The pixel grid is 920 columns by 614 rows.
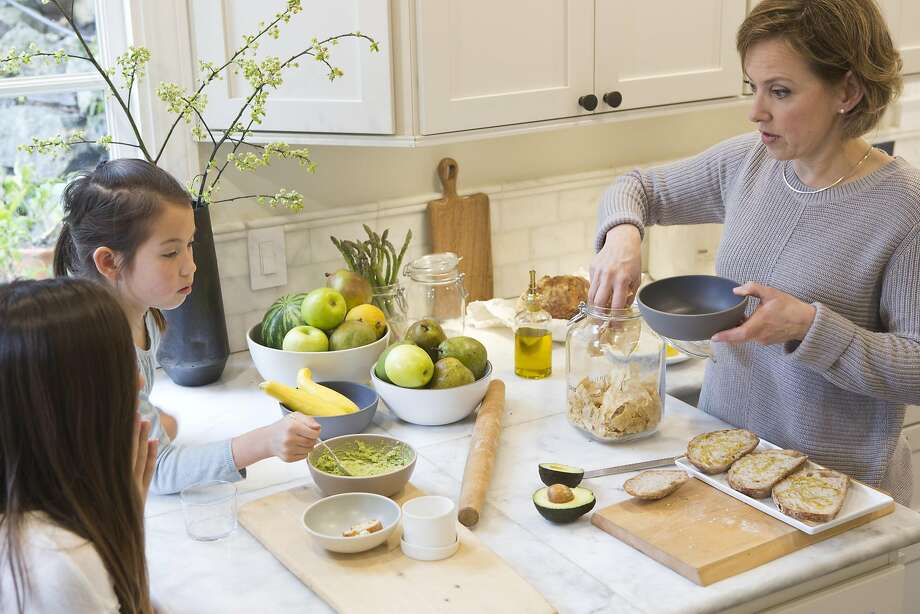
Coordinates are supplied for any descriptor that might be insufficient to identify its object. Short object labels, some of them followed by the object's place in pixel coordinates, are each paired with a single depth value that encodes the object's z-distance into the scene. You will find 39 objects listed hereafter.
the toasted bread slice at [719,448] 1.67
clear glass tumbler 1.57
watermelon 2.12
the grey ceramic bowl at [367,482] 1.63
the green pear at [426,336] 2.04
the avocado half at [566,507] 1.56
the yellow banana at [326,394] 1.87
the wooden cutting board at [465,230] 2.58
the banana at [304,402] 1.84
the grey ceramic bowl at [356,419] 1.83
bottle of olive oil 2.17
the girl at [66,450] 1.11
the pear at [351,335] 2.07
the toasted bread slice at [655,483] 1.58
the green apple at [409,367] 1.93
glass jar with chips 1.84
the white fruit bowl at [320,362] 2.05
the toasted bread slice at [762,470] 1.58
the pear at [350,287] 2.18
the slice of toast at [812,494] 1.50
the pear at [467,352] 2.00
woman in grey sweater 1.63
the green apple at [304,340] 2.06
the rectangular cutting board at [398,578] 1.35
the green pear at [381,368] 1.98
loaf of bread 2.41
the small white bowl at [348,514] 1.48
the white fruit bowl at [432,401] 1.92
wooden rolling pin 1.58
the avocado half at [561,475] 1.65
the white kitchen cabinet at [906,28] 2.63
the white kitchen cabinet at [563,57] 2.10
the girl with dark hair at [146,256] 1.67
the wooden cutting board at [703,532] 1.43
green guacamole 1.68
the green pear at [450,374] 1.94
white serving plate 1.50
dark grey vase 2.09
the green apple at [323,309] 2.09
